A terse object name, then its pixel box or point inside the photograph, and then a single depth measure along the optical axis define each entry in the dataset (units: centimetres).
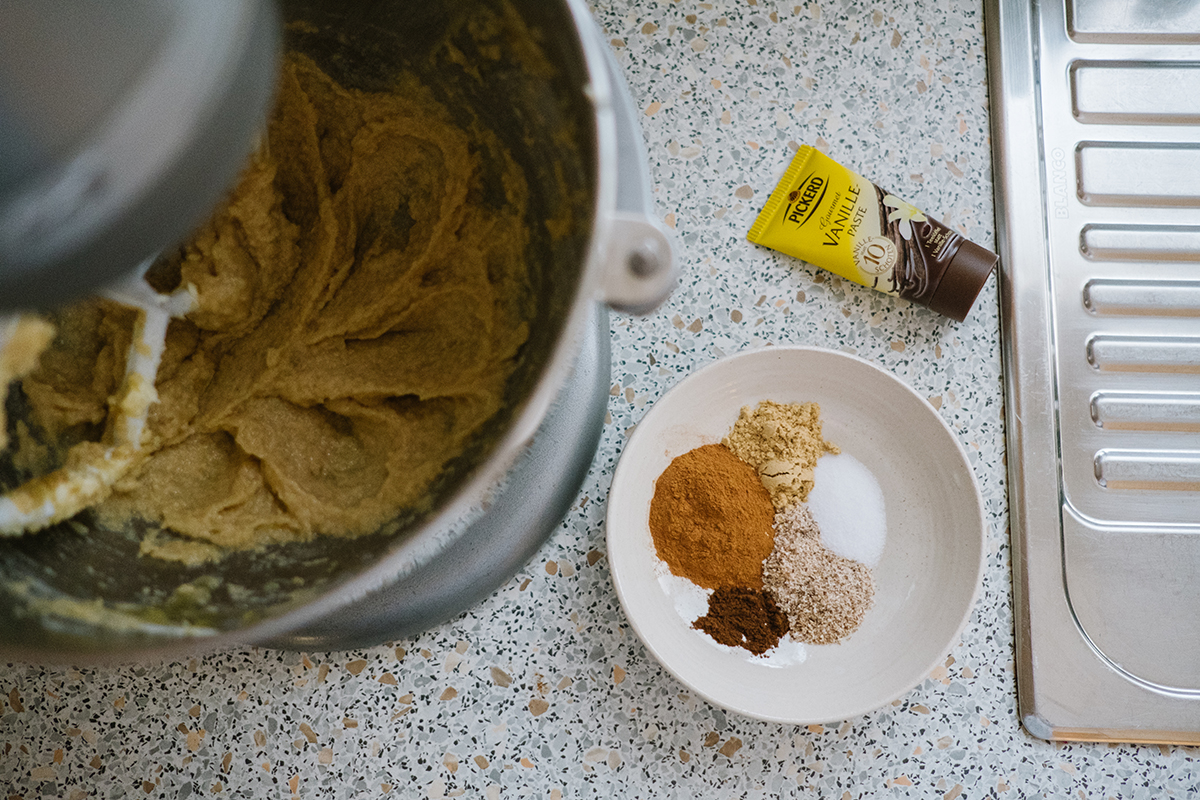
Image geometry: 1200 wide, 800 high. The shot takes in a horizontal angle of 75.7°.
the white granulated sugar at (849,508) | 84
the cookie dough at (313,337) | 64
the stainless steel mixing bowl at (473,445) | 49
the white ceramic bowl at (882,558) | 80
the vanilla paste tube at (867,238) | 84
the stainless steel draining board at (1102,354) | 87
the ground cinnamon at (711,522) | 81
